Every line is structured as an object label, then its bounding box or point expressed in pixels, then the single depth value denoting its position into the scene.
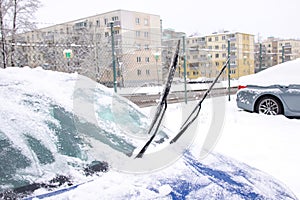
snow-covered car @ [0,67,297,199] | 1.16
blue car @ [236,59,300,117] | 6.08
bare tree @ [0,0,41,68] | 14.05
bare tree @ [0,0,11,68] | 13.15
